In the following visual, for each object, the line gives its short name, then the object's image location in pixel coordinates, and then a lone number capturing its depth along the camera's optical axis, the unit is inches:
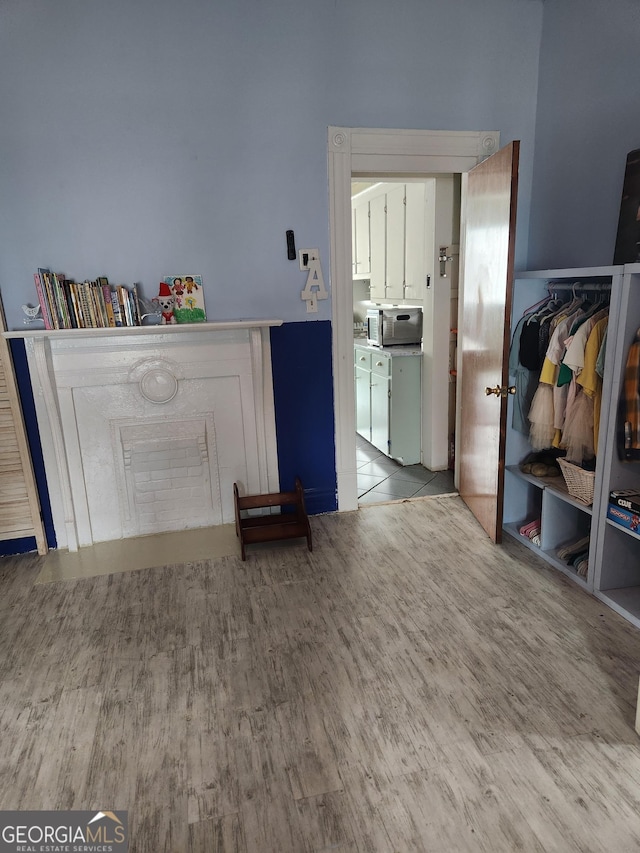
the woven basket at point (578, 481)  99.0
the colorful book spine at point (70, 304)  111.0
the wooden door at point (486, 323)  105.9
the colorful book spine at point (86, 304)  111.6
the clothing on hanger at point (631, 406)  85.4
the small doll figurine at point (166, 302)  117.4
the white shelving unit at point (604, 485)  86.9
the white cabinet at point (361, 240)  213.2
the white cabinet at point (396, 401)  168.9
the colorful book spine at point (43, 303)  108.5
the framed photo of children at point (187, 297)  119.4
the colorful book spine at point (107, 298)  113.0
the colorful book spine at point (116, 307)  113.3
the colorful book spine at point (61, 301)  109.6
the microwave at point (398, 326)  172.1
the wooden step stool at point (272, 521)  121.0
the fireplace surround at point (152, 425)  118.8
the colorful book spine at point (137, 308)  115.9
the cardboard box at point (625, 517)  88.1
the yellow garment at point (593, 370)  95.2
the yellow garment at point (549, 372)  104.7
